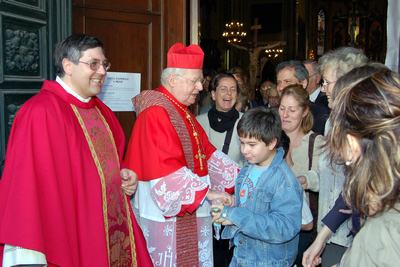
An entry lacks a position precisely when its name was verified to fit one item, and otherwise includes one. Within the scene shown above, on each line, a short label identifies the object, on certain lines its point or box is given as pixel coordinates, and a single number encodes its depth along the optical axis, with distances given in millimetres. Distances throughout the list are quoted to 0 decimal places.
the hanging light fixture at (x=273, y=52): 16578
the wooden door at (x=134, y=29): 3516
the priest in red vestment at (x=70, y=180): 2061
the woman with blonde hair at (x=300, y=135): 3219
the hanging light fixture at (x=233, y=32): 14680
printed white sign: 3605
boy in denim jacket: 2357
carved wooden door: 2469
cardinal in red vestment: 2754
